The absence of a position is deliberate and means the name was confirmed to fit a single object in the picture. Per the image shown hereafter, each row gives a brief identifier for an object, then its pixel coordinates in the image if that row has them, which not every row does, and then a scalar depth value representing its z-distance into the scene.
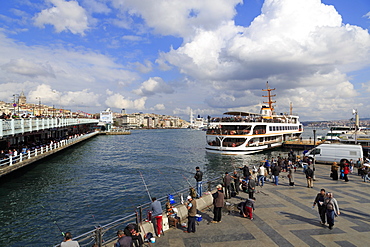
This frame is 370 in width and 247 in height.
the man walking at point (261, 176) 14.83
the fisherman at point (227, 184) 11.87
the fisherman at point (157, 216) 7.99
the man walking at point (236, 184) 12.89
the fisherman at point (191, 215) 8.03
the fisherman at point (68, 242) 5.96
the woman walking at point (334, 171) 16.23
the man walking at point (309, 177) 13.87
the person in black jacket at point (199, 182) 12.50
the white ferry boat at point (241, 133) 39.53
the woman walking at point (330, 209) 8.40
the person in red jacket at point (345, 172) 15.72
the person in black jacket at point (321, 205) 8.73
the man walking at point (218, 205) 8.99
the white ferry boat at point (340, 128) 79.31
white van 21.27
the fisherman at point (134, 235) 6.70
